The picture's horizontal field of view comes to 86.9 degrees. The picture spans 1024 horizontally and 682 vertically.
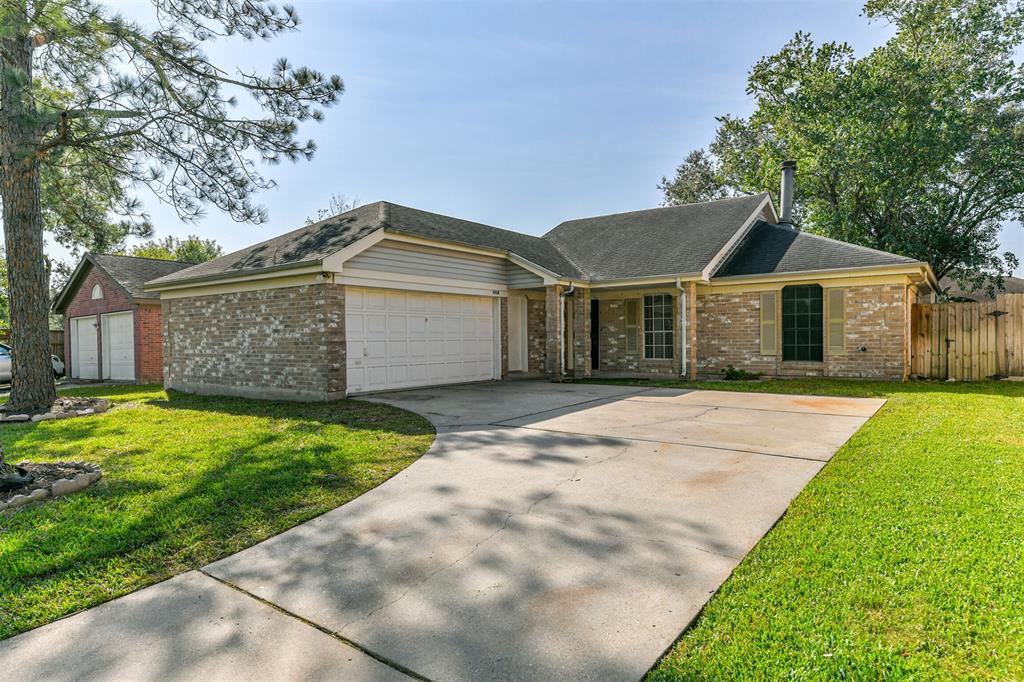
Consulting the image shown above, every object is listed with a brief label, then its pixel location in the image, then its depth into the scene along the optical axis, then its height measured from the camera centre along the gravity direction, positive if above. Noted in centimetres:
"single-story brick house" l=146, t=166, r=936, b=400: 1091 +60
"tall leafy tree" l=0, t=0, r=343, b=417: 757 +341
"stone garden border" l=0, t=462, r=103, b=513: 462 -138
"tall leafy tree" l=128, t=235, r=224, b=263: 4092 +692
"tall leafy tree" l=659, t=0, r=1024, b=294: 1805 +672
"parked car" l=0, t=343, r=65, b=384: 1752 -87
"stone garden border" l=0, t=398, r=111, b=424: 966 -142
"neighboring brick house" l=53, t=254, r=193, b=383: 1709 +57
